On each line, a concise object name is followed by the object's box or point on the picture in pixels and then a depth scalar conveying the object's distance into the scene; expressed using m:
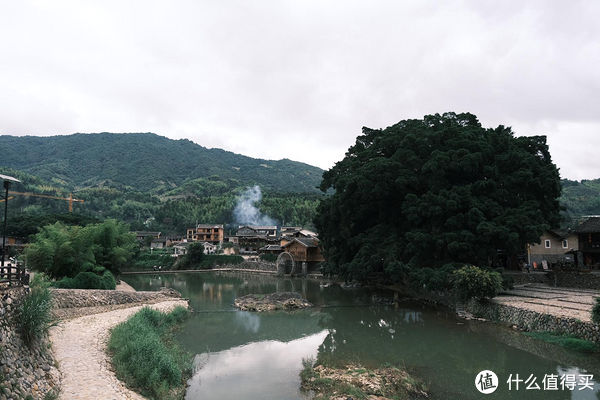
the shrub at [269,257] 57.84
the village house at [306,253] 48.92
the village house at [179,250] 65.19
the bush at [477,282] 19.78
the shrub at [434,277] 21.23
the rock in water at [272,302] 24.39
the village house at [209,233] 78.56
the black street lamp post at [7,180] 11.71
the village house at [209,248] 67.19
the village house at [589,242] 28.02
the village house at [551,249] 31.81
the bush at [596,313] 13.23
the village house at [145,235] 74.94
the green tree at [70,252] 23.75
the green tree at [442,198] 22.28
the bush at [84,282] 21.89
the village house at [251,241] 69.62
